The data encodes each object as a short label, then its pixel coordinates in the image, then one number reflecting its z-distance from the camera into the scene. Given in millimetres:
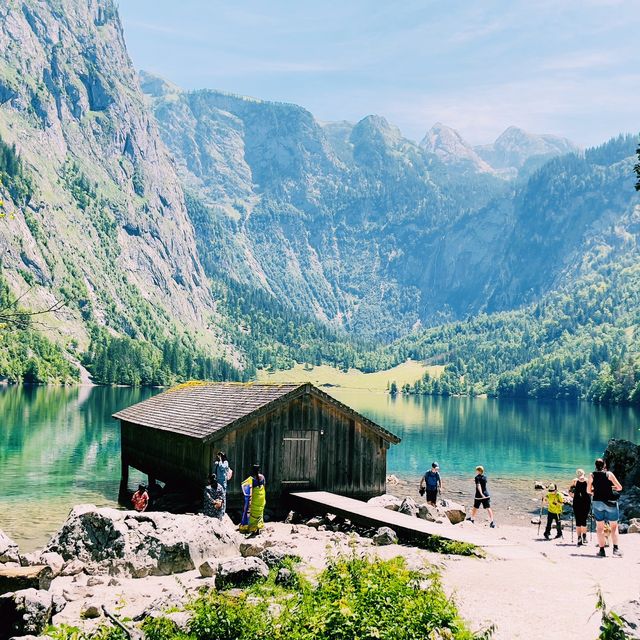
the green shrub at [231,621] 14195
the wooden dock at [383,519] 23188
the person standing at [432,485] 36375
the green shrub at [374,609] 13094
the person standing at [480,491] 31914
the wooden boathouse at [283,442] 32562
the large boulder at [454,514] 35312
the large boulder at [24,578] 17703
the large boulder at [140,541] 22062
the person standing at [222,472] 29703
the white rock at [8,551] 21406
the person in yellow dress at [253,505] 28750
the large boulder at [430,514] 33181
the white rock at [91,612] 16953
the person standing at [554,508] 29281
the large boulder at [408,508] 33094
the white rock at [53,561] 20986
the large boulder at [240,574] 17938
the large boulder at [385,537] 23734
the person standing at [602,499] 22438
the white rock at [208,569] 20641
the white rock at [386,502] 33750
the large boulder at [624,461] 46156
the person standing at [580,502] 26000
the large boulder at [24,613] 15789
